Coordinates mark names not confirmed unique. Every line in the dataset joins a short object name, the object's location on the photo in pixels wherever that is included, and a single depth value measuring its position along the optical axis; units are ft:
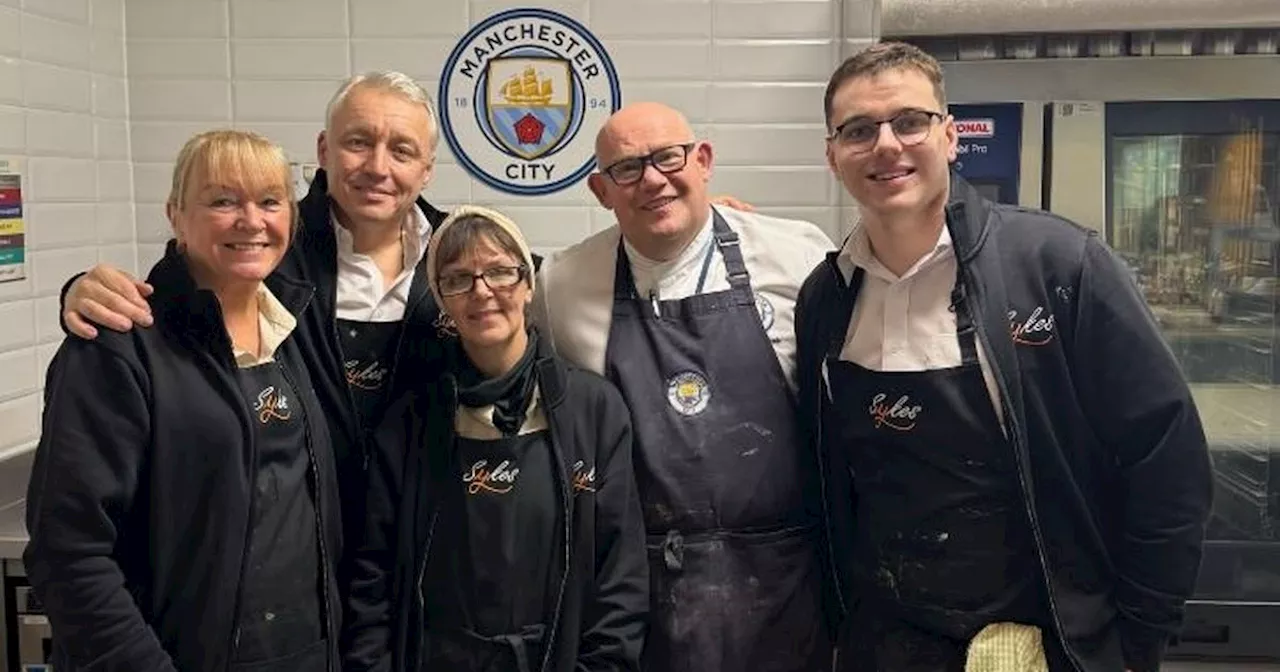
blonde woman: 4.97
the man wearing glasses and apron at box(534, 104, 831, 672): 6.35
